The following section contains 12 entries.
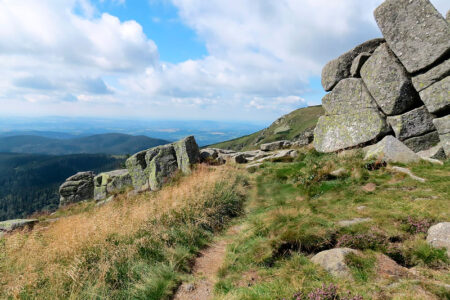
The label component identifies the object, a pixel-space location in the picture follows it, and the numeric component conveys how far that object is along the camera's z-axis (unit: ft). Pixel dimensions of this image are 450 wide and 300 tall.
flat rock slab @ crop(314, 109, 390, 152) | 61.62
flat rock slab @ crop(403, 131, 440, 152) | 55.42
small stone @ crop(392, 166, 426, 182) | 40.07
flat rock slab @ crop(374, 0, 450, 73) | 53.67
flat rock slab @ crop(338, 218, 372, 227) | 28.96
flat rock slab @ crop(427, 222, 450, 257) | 21.94
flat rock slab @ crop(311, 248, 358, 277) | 20.55
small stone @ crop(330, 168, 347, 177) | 49.91
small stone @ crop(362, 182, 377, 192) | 41.14
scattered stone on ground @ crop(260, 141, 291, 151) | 122.83
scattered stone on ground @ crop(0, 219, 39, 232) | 62.72
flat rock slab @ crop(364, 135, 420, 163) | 49.68
